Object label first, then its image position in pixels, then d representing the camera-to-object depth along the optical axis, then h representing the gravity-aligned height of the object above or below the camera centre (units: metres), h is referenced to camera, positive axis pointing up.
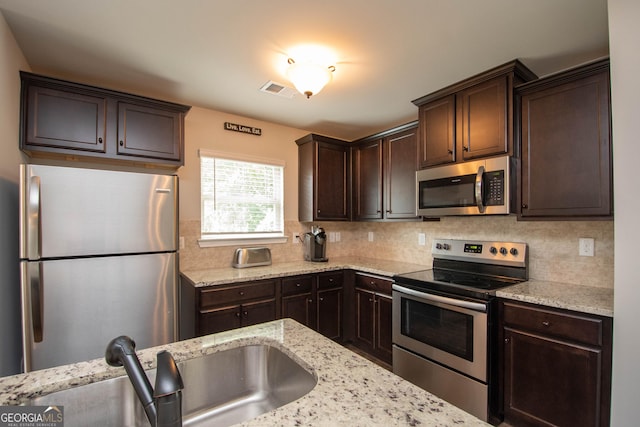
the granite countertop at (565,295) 1.67 -0.51
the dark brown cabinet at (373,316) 2.83 -0.99
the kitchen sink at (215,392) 0.85 -0.56
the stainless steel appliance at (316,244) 3.44 -0.35
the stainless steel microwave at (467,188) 2.17 +0.19
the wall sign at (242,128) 3.12 +0.89
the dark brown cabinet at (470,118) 2.17 +0.74
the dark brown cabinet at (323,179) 3.45 +0.40
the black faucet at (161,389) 0.54 -0.32
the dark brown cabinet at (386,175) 3.04 +0.41
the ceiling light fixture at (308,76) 2.01 +0.91
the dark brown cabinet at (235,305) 2.40 -0.76
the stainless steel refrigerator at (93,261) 1.76 -0.30
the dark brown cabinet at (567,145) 1.83 +0.43
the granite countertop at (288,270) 2.52 -0.54
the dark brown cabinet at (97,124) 2.02 +0.65
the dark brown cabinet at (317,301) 2.86 -0.86
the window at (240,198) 3.03 +0.16
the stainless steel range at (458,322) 2.03 -0.80
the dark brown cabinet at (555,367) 1.63 -0.89
